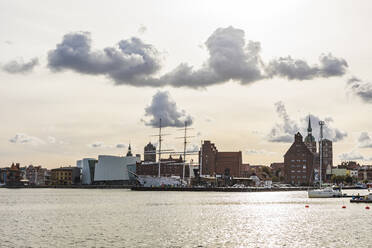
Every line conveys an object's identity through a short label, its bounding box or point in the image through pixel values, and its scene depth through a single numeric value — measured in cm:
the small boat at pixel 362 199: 8848
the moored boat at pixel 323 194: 11700
